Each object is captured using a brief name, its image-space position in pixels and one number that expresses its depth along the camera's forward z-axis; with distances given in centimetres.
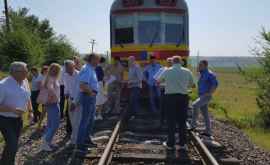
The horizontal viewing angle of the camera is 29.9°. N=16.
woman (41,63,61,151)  952
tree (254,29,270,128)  1698
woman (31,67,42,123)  1423
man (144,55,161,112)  1443
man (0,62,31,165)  734
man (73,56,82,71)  1167
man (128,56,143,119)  1373
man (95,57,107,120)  1324
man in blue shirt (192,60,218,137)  1094
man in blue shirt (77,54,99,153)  904
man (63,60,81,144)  975
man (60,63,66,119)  1364
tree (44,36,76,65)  5567
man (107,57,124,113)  1520
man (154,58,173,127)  1172
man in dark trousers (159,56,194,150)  997
